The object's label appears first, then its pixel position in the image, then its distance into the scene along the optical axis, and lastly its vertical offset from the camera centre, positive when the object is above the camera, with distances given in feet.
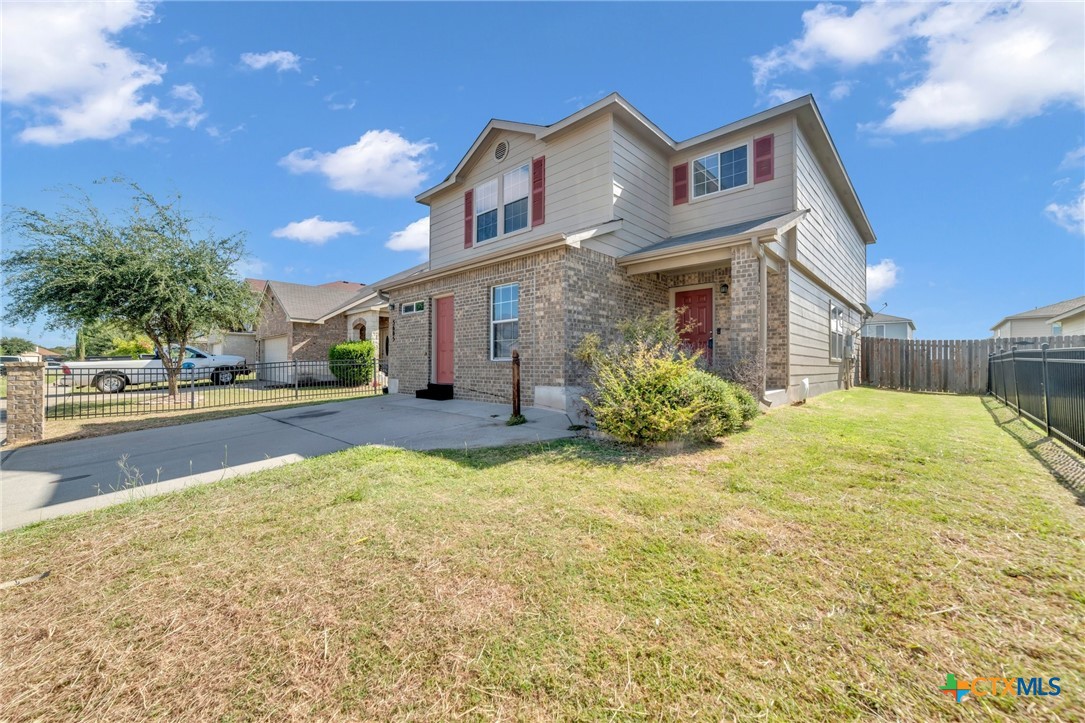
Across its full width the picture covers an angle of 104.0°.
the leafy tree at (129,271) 36.40 +8.54
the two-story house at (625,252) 27.73 +7.83
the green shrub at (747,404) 20.25 -1.79
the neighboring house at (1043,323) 65.10 +9.10
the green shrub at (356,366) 58.08 -0.06
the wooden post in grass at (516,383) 24.95 -1.05
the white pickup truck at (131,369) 50.44 -0.53
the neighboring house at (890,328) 92.79 +8.92
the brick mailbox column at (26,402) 22.86 -2.01
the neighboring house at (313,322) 67.36 +7.19
